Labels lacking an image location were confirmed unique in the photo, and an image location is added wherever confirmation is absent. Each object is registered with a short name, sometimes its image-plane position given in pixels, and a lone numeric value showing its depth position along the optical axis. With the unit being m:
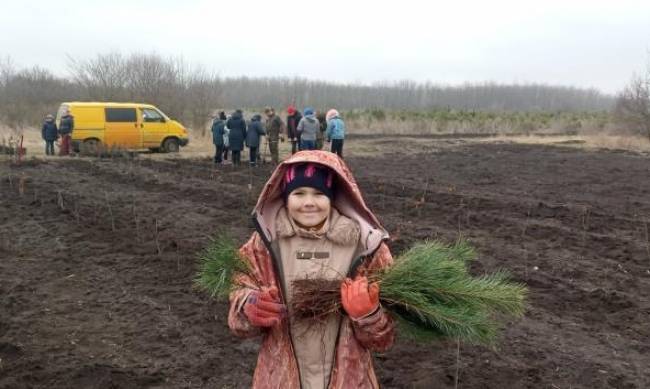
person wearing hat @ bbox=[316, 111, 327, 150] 14.92
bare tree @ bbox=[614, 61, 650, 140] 27.16
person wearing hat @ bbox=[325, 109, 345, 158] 14.32
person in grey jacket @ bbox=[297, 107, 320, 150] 13.37
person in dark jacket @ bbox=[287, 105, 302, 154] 15.14
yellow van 17.00
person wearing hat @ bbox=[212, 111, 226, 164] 14.79
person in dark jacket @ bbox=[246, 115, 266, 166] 13.98
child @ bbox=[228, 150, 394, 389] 1.98
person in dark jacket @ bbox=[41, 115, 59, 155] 16.84
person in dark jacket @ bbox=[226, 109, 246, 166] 14.28
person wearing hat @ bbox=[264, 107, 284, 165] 14.23
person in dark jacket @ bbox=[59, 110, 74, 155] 16.39
